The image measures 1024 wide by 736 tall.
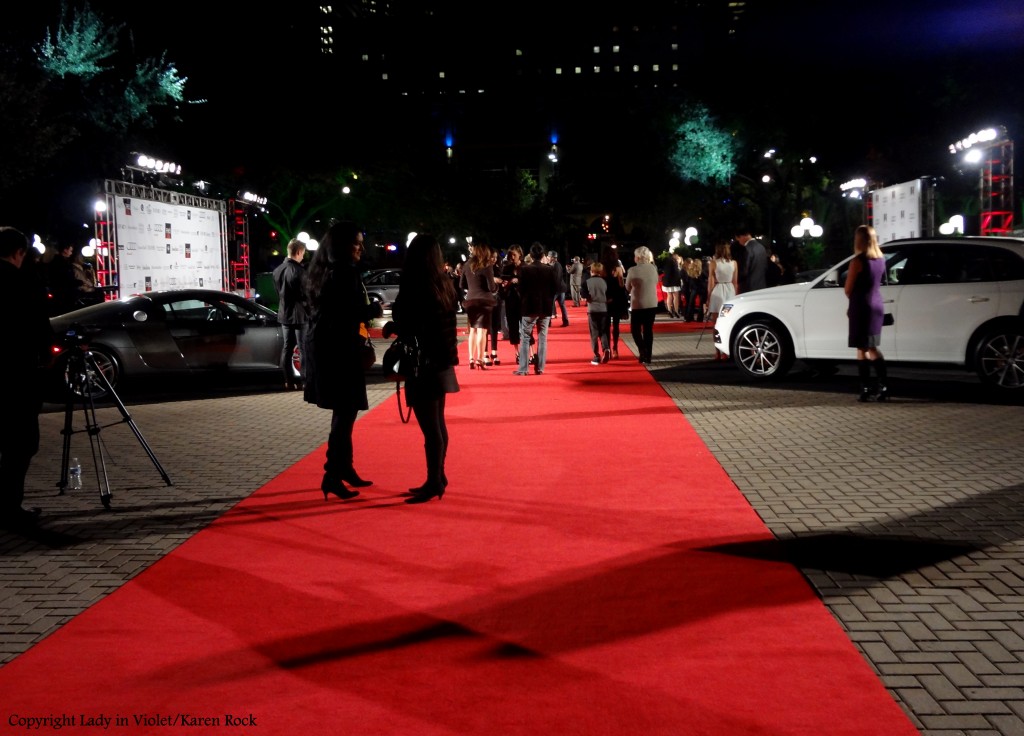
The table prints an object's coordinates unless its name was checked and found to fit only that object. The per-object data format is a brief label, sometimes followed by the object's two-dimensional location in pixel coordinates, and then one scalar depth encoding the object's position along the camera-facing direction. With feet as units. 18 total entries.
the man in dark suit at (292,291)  45.55
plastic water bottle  28.19
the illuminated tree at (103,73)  116.57
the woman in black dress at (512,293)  61.57
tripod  25.55
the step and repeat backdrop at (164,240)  71.72
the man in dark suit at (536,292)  53.88
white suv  43.78
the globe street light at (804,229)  164.45
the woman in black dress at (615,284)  61.05
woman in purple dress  40.29
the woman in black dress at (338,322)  25.68
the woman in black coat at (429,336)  25.52
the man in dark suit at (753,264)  56.75
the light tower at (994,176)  89.51
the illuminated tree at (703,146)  204.13
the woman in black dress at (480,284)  55.31
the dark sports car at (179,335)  47.93
